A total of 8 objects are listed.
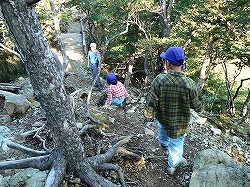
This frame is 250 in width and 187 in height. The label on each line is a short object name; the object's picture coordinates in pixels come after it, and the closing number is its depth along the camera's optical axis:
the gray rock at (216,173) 3.27
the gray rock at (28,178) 3.00
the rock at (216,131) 6.62
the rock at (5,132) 4.69
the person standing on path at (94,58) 8.89
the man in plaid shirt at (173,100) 3.13
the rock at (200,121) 7.04
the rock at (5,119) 5.32
